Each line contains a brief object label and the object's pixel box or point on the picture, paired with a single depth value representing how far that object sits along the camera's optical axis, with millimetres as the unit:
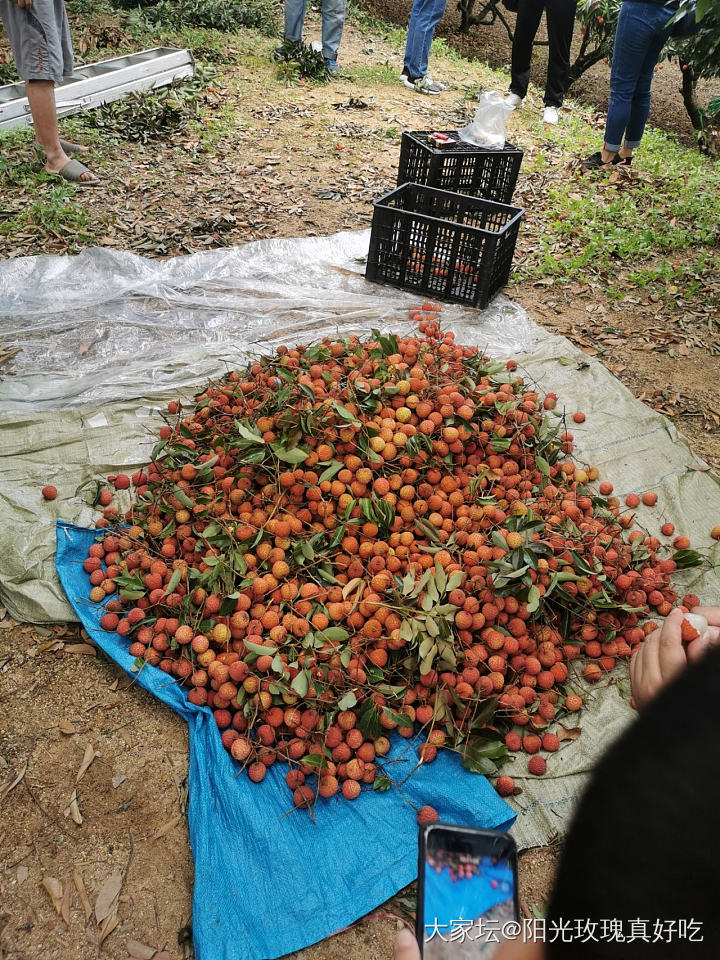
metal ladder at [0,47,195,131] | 5719
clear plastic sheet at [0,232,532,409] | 3266
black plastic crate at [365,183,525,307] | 3951
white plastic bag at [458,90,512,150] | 4938
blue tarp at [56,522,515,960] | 1656
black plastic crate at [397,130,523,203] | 4887
